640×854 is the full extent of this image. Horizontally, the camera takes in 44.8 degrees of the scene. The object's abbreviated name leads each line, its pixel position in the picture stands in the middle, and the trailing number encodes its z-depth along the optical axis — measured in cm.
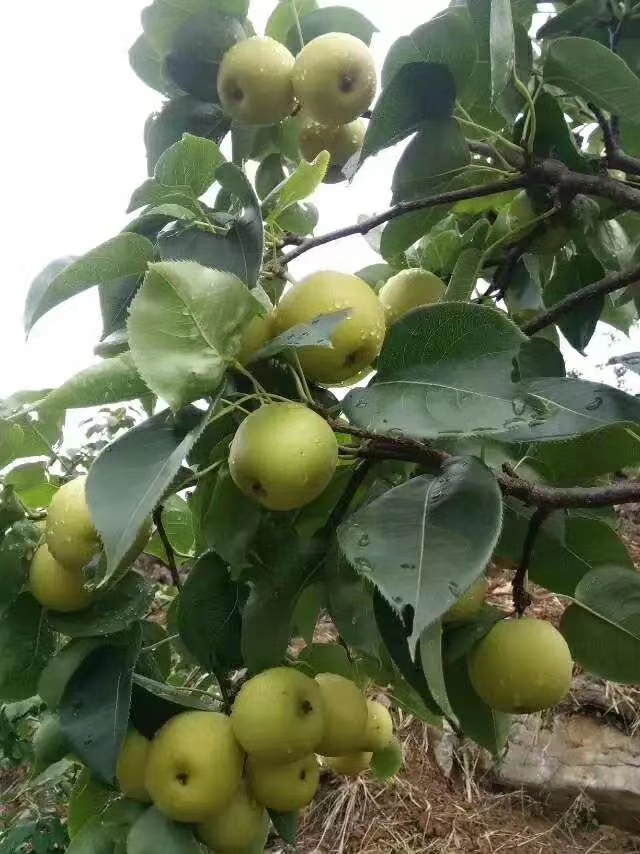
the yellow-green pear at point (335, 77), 61
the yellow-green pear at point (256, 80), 64
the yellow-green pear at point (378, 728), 72
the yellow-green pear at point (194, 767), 56
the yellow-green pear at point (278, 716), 55
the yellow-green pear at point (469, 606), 57
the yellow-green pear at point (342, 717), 62
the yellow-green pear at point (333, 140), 72
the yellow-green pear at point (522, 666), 55
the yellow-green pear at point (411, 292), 69
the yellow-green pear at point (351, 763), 81
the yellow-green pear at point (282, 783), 59
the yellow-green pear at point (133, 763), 62
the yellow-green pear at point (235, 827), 60
